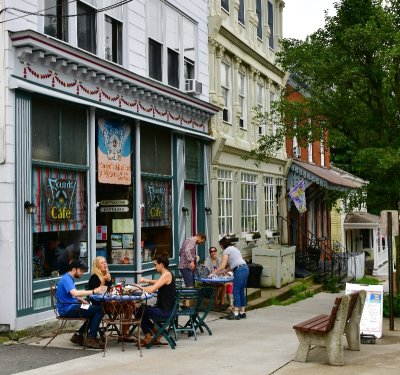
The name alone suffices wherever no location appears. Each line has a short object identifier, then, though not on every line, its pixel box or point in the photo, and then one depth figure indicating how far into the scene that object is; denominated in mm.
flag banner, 24766
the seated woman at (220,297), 14784
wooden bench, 9289
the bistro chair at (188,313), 10984
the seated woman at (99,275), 10773
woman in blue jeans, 13758
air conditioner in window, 17828
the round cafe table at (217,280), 13672
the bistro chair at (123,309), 9953
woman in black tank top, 10242
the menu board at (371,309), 11250
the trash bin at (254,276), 19547
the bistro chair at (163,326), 10162
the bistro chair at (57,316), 10194
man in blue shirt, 10180
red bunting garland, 11680
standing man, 14555
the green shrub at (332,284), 22350
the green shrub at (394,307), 14359
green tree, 14591
